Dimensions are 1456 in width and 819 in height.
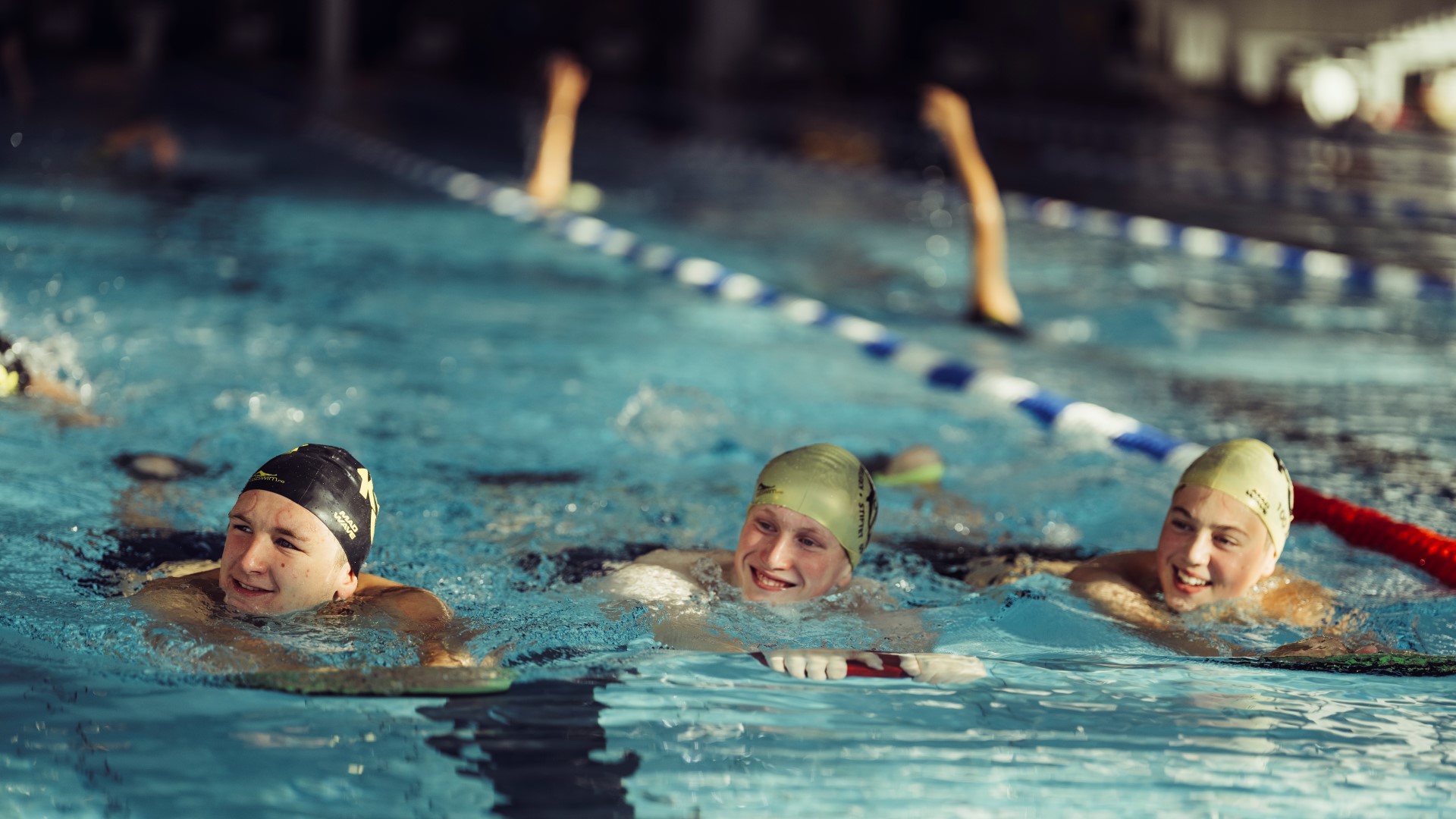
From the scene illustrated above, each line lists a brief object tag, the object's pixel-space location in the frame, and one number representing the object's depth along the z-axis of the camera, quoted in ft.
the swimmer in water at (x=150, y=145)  36.04
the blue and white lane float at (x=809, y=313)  19.12
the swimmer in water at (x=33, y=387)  15.48
